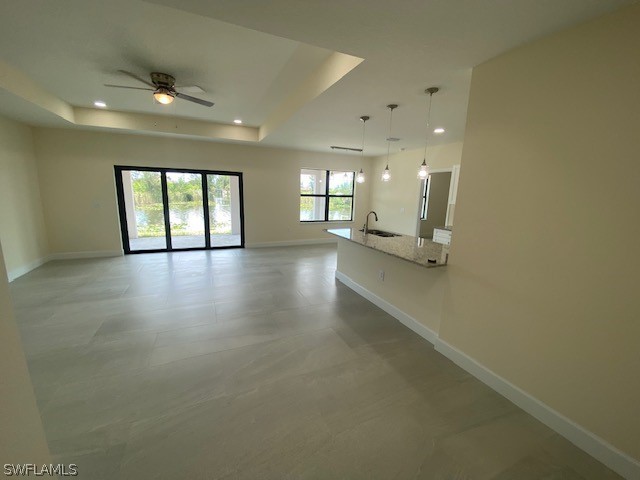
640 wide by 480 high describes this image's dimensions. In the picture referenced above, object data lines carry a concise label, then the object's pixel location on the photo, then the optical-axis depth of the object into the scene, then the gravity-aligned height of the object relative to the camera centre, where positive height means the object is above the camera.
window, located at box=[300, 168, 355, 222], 7.54 -0.01
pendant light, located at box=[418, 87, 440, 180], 2.62 +1.12
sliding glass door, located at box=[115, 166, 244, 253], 5.88 -0.43
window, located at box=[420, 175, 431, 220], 6.31 -0.01
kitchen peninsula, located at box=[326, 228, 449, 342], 2.64 -0.98
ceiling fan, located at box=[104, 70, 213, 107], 3.06 +1.22
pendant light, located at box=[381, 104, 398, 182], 3.16 +1.12
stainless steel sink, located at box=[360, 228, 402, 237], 4.05 -0.59
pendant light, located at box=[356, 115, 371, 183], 3.68 +1.14
